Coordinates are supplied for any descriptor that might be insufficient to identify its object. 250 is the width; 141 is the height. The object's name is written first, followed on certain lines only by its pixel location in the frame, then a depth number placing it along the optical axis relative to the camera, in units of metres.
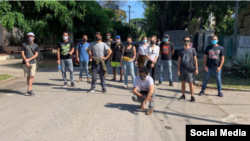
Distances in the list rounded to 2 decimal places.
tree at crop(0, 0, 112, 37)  11.93
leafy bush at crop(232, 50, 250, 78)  7.61
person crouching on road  4.17
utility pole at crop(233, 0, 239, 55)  12.33
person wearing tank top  6.19
